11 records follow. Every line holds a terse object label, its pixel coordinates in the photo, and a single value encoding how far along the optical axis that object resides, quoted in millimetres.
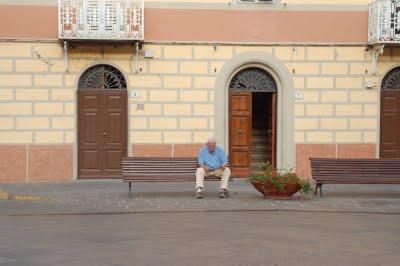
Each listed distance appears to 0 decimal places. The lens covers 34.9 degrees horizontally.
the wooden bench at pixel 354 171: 14258
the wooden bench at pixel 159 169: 14047
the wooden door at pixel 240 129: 17969
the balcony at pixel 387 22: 17281
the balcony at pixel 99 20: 16547
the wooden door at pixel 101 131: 17328
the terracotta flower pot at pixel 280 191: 13469
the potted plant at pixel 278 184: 13469
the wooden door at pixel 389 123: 18156
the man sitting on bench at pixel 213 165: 13984
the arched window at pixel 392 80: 18156
